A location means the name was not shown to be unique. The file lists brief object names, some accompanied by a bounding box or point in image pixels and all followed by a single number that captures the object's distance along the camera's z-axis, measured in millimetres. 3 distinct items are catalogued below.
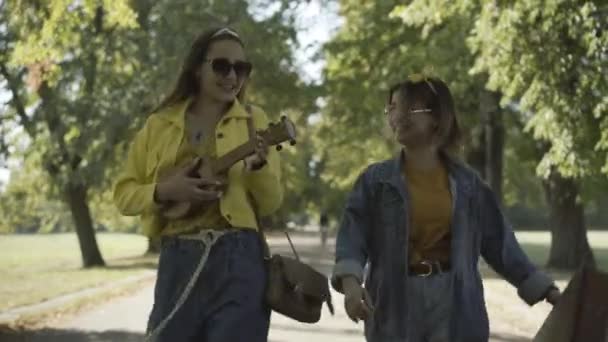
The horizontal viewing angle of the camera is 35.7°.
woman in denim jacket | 3193
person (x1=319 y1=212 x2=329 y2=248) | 40875
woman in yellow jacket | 2947
